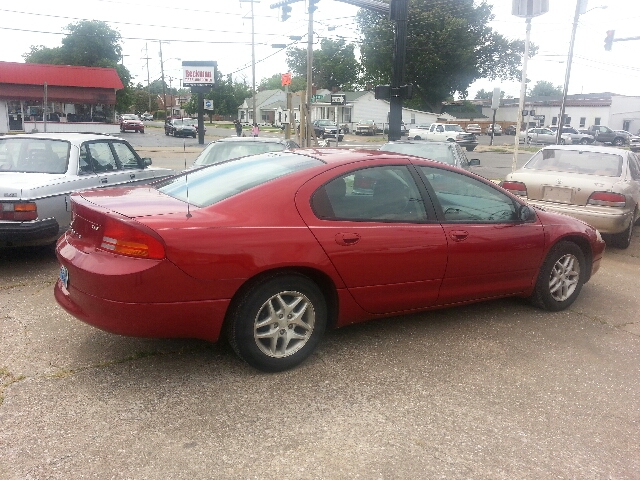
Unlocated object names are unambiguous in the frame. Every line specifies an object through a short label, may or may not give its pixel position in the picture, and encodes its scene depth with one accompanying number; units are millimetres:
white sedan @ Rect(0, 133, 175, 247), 5728
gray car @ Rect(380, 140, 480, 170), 9867
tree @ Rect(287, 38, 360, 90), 95375
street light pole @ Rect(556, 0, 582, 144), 26014
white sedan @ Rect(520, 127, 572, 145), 51688
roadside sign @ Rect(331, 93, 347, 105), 16438
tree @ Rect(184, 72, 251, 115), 96175
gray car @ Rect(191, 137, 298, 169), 9016
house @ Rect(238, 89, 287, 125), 92375
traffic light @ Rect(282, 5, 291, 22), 17797
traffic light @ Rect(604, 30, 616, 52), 25594
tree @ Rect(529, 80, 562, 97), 128200
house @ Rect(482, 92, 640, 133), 65938
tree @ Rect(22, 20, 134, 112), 69188
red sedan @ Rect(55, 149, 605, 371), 3348
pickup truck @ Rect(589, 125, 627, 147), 49312
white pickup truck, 39688
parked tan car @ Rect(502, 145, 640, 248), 7617
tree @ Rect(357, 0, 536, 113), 61625
